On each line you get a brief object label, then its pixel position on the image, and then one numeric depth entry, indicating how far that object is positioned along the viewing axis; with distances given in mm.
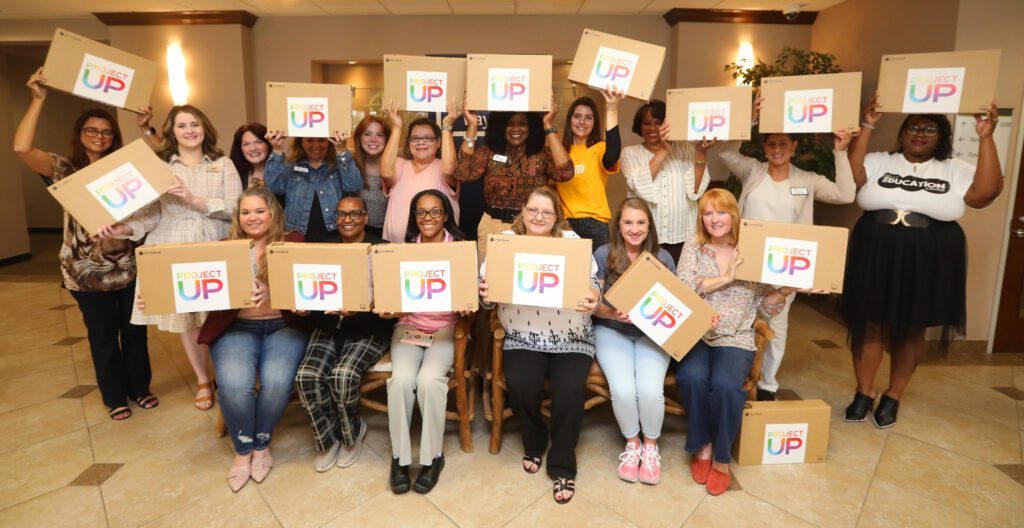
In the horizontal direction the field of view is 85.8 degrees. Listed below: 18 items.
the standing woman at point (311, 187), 2709
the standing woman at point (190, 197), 2543
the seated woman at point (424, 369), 2197
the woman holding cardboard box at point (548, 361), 2215
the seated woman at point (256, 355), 2234
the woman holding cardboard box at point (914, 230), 2490
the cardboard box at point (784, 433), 2336
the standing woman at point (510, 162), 2705
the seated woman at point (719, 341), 2221
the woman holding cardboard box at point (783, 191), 2607
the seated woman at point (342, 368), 2273
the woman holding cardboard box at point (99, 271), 2562
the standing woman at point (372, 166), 2902
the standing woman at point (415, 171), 2760
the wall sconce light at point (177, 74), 5433
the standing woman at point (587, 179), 2750
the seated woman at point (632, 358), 2248
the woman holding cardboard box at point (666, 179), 2762
